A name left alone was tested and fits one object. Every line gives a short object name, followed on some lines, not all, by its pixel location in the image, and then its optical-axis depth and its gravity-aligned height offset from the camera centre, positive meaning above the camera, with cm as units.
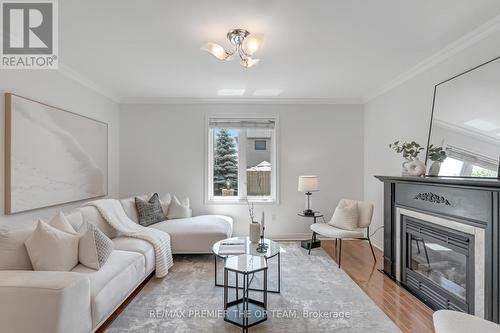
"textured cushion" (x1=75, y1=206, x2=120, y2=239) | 288 -62
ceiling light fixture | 218 +104
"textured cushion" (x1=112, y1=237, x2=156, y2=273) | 285 -91
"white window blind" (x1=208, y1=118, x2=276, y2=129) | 475 +76
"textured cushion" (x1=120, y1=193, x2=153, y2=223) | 376 -64
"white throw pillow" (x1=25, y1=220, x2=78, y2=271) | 197 -65
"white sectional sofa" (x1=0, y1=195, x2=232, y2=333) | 163 -91
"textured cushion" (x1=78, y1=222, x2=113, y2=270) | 221 -72
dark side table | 410 -127
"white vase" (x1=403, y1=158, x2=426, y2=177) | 281 -2
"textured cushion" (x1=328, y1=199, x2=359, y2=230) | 377 -74
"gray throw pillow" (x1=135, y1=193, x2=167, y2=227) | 389 -71
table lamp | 424 -31
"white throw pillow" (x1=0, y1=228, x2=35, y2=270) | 191 -64
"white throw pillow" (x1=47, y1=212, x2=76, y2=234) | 227 -52
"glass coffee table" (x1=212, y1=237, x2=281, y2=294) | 260 -88
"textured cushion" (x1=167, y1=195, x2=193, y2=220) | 427 -75
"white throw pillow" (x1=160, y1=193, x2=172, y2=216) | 431 -61
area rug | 215 -133
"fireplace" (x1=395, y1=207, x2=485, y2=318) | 207 -90
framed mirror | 223 +39
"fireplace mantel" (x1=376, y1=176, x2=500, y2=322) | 190 -40
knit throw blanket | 310 -84
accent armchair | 353 -91
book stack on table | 266 -88
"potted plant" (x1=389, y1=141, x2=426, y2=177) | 281 +1
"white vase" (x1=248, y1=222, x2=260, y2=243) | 292 -75
